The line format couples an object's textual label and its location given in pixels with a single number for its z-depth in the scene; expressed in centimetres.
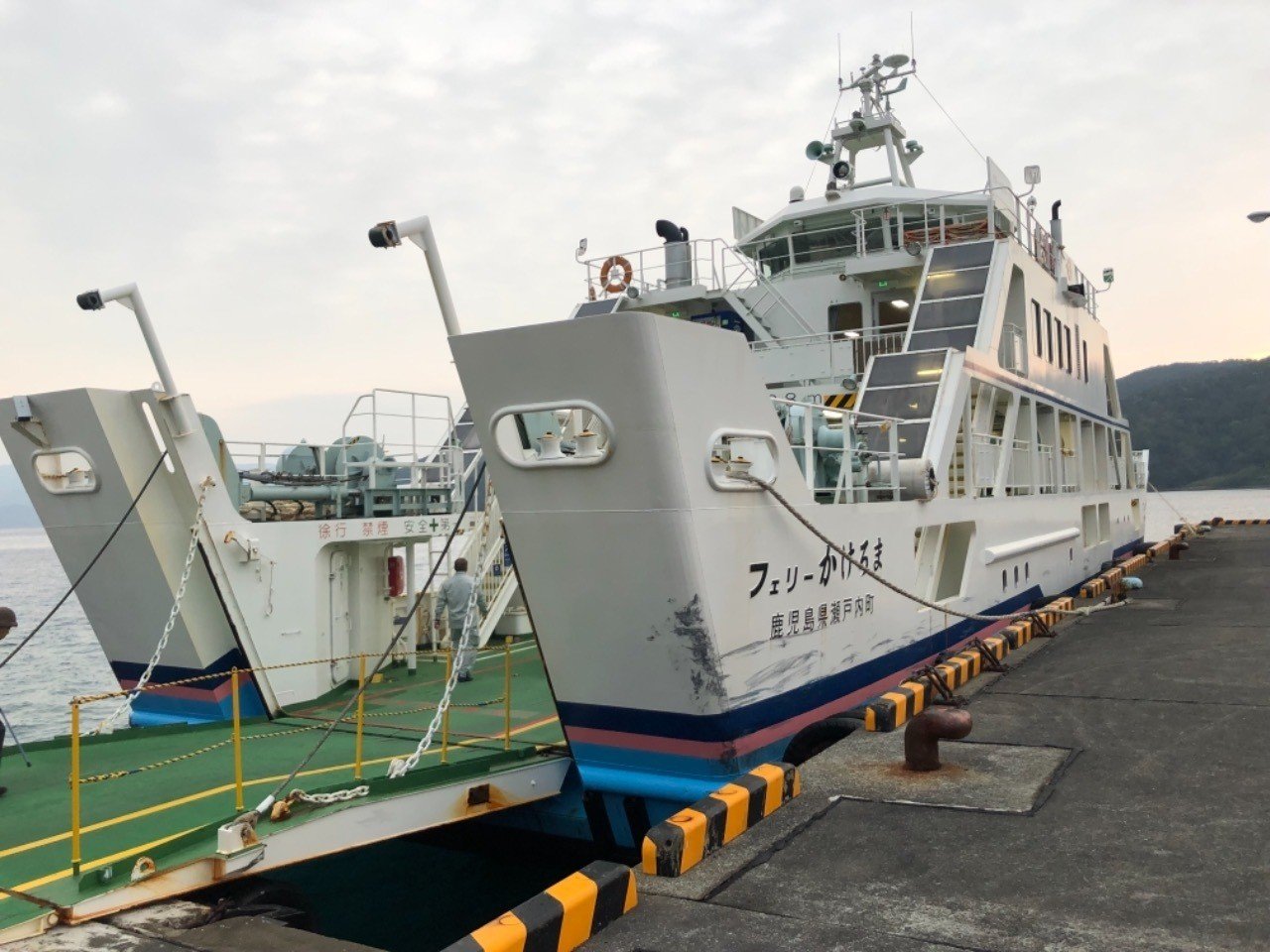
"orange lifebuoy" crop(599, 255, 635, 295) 1455
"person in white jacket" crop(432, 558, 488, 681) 1062
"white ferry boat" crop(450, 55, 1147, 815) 606
